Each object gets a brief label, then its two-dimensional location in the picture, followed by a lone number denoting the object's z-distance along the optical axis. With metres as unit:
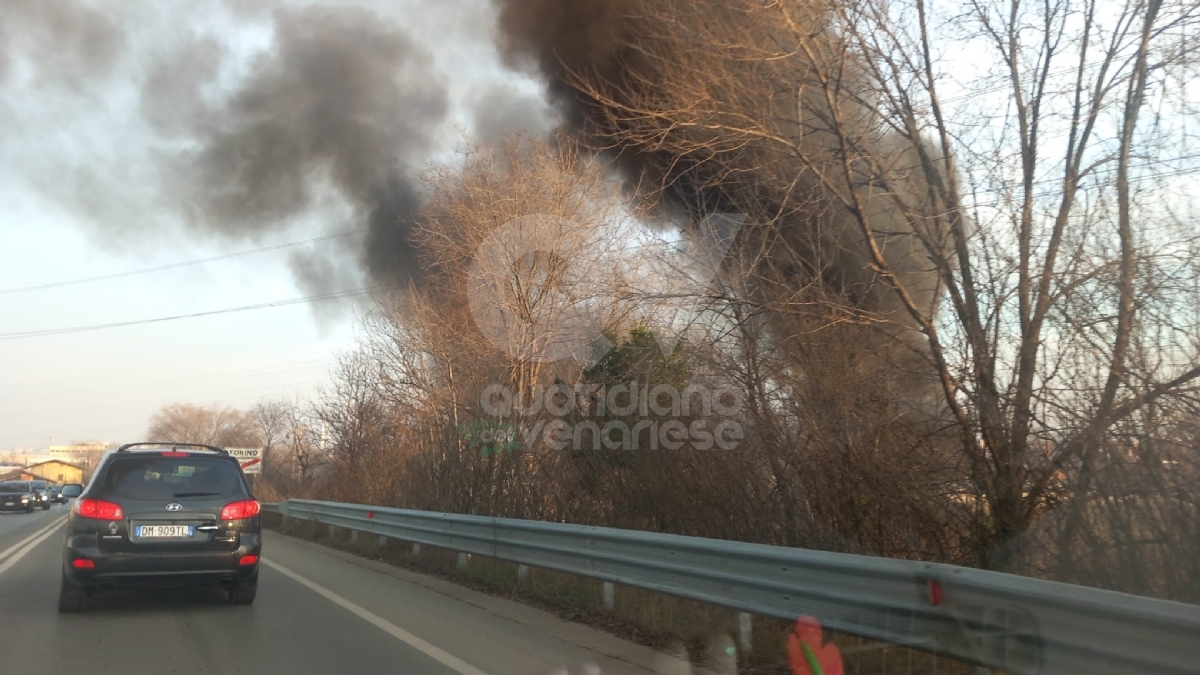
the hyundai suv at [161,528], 7.19
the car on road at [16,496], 34.16
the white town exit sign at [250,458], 38.97
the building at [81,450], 141.62
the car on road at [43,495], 42.09
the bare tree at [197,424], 90.94
